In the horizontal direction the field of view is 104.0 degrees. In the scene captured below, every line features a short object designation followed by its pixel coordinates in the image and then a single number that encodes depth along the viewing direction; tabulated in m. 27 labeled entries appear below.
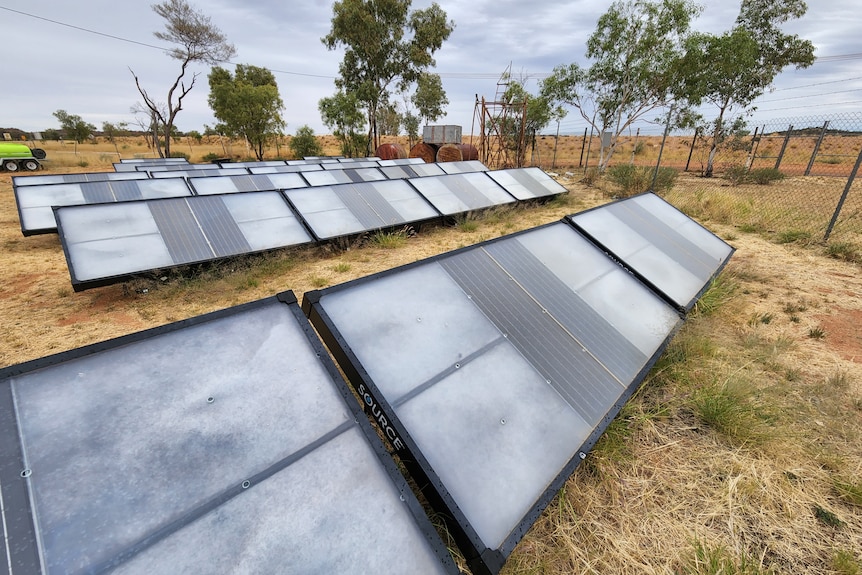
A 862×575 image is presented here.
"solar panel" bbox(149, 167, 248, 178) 12.14
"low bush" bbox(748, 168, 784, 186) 15.36
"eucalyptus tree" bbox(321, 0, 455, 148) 28.97
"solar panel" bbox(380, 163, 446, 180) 13.26
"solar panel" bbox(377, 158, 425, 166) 17.11
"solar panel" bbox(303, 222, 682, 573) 1.78
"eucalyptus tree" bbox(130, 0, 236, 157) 26.12
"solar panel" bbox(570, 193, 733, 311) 4.03
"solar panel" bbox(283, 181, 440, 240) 6.95
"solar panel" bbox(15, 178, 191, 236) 7.86
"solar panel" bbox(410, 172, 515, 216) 9.02
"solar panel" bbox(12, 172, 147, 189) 9.49
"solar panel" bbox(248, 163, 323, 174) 15.47
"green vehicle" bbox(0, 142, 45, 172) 22.97
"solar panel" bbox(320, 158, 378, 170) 17.37
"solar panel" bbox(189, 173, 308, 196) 9.07
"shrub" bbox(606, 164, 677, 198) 12.71
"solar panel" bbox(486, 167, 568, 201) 11.20
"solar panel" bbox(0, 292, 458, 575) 1.19
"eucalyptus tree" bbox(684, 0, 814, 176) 16.06
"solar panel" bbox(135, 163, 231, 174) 15.03
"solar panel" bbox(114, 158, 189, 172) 16.58
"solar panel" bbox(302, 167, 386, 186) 10.95
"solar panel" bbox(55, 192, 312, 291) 4.81
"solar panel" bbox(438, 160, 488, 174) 14.87
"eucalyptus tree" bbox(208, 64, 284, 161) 30.14
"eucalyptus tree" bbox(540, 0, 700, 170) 16.02
